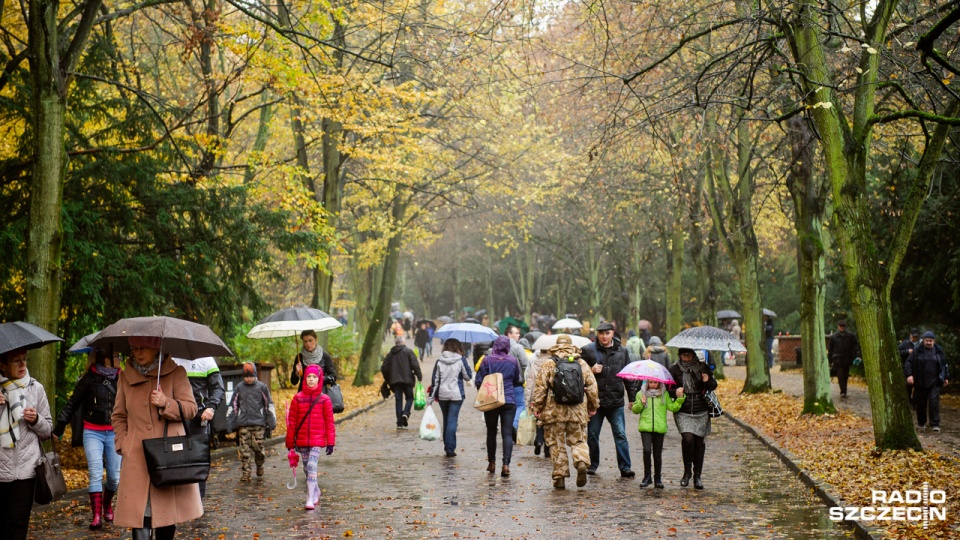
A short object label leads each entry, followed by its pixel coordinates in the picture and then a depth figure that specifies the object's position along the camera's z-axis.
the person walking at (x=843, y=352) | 24.47
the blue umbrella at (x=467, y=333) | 18.19
